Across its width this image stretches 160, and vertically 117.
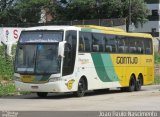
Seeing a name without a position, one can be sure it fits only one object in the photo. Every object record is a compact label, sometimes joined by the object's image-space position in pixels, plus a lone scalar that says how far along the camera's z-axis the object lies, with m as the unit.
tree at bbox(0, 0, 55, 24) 91.75
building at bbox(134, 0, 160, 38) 102.06
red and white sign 36.25
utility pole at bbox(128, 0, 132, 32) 73.53
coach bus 23.25
